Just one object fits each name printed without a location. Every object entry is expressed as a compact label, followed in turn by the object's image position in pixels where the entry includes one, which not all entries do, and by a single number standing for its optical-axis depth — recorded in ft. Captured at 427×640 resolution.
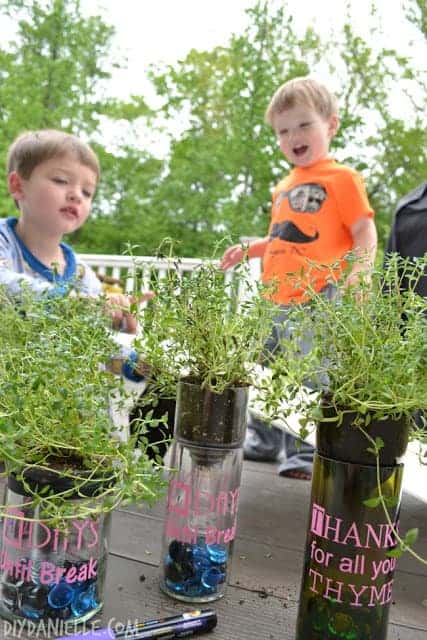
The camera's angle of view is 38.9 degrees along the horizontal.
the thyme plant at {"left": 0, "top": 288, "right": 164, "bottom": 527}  1.76
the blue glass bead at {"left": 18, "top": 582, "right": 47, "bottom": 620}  1.85
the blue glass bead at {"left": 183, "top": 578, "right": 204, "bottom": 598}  2.18
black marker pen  1.77
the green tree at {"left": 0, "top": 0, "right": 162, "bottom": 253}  21.43
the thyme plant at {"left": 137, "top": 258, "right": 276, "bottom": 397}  2.05
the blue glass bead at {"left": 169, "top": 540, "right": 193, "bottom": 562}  2.19
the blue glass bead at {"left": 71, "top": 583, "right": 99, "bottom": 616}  1.90
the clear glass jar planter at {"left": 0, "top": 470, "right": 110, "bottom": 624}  1.84
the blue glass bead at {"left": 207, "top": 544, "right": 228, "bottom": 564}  2.20
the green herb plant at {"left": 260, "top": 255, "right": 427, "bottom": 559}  1.77
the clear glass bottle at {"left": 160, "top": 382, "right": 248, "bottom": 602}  2.12
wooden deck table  2.08
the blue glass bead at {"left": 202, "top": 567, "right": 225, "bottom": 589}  2.19
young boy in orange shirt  5.80
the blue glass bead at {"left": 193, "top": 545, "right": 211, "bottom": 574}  2.19
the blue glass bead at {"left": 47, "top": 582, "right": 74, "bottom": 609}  1.85
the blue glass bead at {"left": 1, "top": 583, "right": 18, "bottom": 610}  1.89
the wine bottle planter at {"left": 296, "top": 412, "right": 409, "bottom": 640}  1.82
